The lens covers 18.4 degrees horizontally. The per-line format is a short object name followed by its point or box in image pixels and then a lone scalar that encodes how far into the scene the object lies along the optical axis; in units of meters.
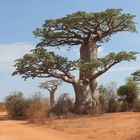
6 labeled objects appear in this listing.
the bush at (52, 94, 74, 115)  28.19
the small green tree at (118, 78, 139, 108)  33.00
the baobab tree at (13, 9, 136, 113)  27.03
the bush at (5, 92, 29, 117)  31.28
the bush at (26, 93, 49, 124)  23.90
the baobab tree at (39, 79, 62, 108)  40.45
